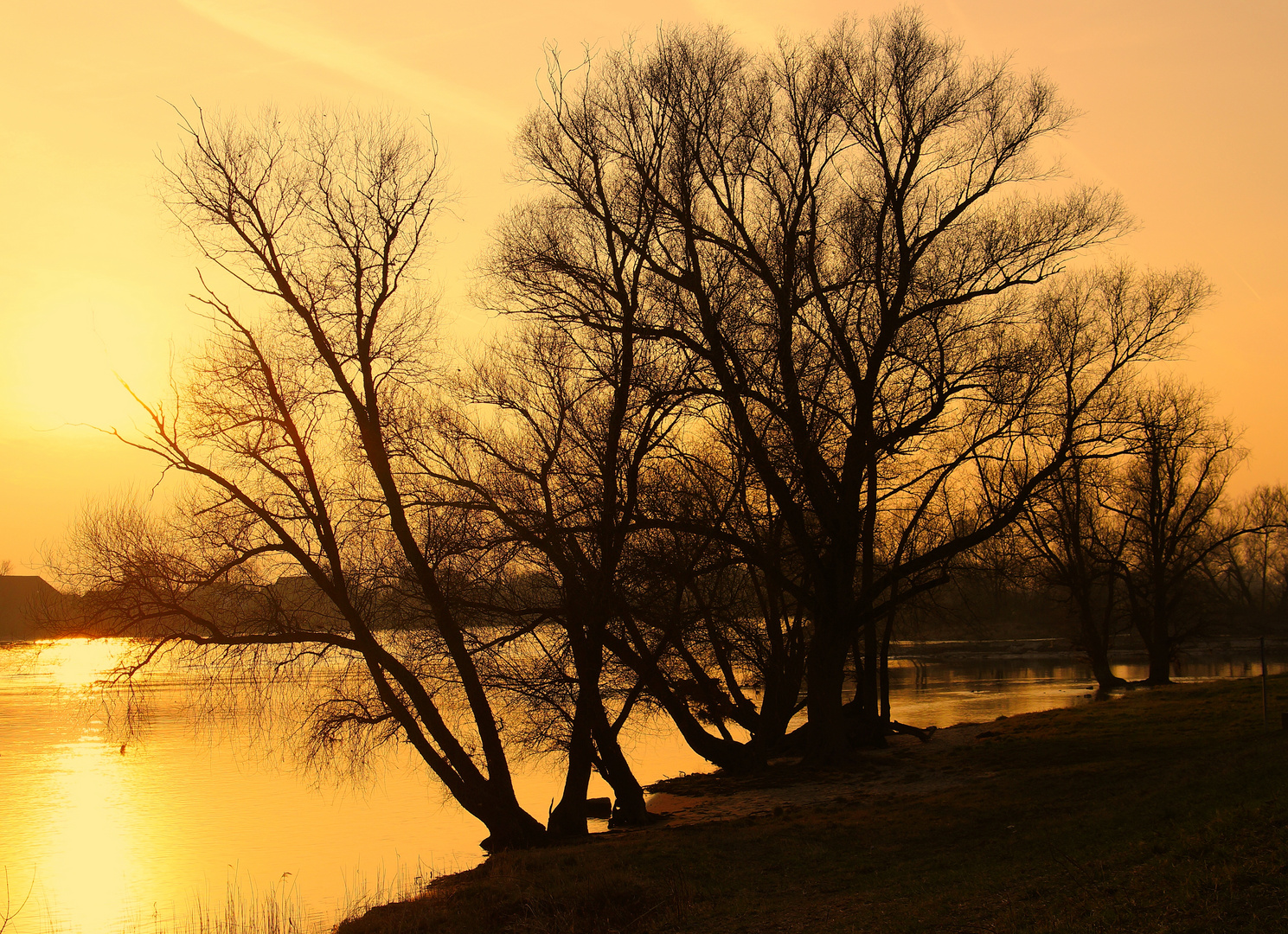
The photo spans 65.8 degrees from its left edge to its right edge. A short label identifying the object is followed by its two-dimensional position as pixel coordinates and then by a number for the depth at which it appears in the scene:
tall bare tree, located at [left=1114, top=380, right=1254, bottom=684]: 37.16
